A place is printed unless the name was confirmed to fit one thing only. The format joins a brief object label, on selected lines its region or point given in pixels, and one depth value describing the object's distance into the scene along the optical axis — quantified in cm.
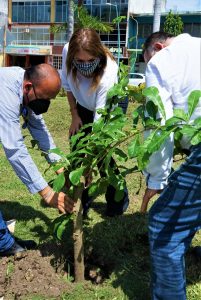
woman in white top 310
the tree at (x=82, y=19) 1647
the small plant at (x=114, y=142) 199
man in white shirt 212
